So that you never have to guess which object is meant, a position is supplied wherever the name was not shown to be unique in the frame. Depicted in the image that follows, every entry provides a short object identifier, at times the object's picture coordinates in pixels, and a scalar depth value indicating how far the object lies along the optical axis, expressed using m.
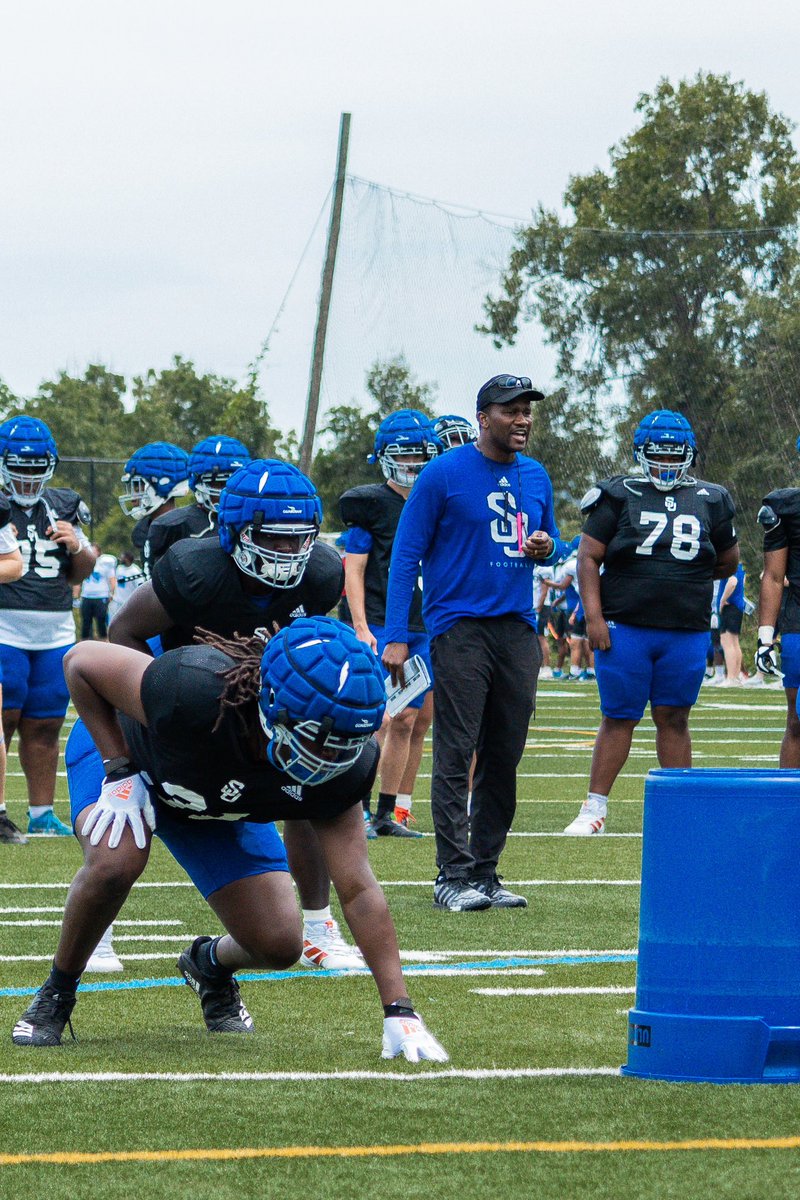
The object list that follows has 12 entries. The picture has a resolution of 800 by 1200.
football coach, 14.12
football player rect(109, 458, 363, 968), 9.55
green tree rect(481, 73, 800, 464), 59.97
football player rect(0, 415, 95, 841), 18.44
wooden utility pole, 46.25
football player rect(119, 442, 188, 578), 15.65
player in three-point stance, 7.93
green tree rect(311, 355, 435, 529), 49.97
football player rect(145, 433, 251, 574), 13.66
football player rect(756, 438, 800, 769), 17.16
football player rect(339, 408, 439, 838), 18.08
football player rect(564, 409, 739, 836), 17.55
